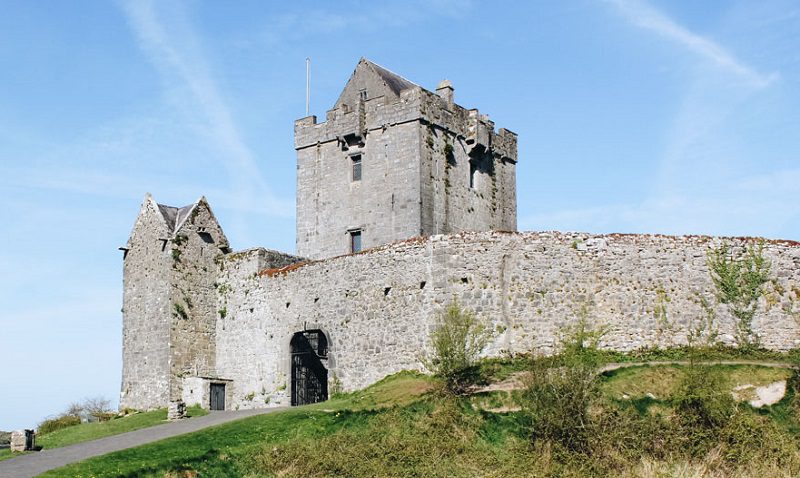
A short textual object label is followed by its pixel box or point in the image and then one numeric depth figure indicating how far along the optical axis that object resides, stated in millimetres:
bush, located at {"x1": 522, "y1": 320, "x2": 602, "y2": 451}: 26344
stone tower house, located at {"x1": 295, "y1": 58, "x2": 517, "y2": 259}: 43188
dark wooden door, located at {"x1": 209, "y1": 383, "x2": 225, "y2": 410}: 40031
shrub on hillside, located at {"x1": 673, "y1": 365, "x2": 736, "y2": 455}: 26719
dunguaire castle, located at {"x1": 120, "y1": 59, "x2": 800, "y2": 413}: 33094
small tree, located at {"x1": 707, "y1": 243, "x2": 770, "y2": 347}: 32469
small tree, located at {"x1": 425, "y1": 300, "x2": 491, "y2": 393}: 30891
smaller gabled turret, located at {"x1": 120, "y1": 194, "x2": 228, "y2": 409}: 40656
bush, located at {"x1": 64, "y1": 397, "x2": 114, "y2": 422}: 41281
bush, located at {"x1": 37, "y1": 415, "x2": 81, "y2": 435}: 40844
